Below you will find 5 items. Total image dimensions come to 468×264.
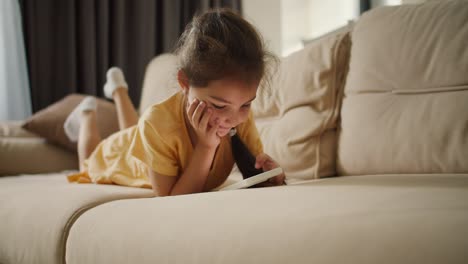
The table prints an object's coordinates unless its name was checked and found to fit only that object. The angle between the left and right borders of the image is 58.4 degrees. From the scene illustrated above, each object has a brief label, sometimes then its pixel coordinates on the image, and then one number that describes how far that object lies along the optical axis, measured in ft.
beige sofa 1.68
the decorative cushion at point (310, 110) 4.21
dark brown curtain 8.52
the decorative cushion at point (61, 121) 6.45
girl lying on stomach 3.06
